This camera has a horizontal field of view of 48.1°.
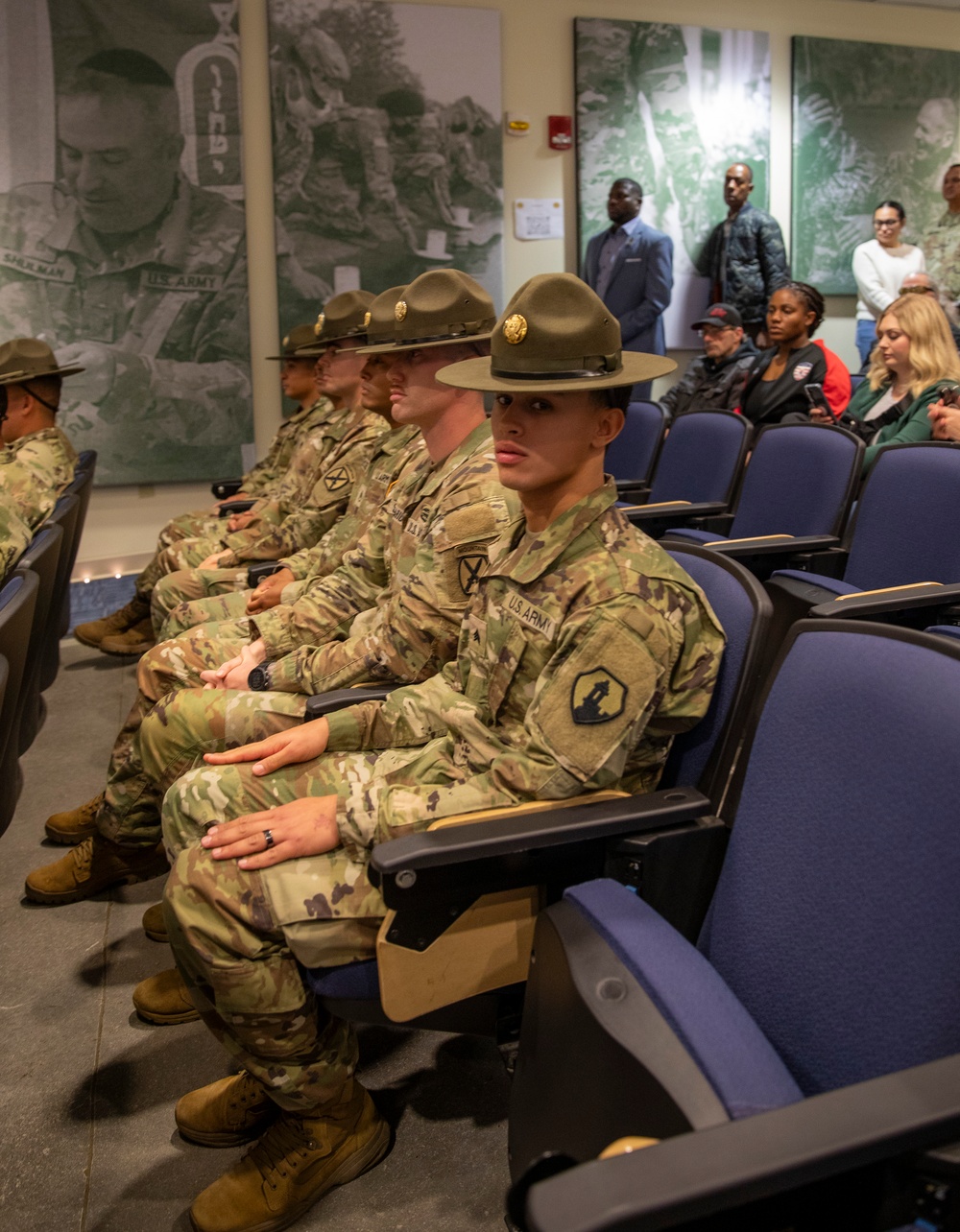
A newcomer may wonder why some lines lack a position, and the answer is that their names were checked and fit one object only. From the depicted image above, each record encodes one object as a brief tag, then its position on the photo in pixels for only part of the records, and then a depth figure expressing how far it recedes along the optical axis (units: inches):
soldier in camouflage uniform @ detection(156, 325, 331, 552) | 160.1
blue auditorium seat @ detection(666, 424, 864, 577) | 102.5
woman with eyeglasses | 250.7
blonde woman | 134.0
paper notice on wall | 249.4
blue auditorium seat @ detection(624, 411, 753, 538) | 126.7
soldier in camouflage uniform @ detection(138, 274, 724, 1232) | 51.4
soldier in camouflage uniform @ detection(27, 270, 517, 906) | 75.2
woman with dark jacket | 166.4
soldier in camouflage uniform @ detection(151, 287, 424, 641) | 103.7
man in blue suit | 244.2
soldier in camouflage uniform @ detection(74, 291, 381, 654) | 126.7
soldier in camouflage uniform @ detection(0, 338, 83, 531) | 129.3
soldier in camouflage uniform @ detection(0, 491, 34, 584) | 105.0
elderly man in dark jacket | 193.8
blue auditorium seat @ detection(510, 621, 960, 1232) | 27.7
